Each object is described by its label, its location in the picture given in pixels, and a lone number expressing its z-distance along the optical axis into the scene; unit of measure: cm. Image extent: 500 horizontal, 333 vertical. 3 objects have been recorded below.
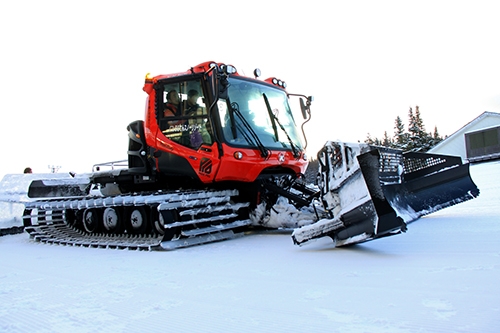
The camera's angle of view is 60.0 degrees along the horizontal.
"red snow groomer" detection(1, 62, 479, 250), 535
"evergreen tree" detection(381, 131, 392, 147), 5599
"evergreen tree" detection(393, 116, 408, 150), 4861
